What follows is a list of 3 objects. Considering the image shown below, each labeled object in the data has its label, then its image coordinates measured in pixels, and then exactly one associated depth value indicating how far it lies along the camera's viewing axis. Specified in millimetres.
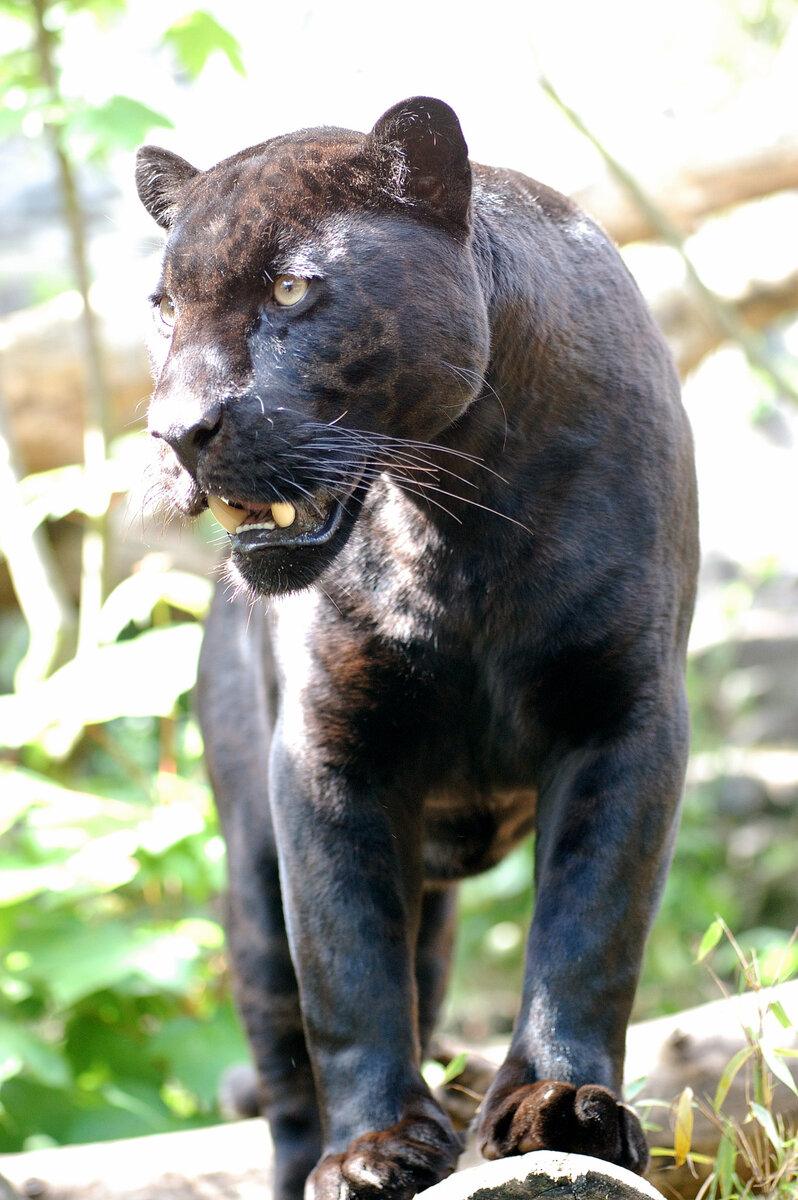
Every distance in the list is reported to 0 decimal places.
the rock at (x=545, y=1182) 2570
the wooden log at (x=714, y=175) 9906
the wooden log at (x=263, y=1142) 4305
